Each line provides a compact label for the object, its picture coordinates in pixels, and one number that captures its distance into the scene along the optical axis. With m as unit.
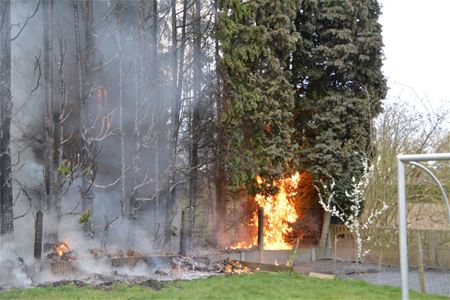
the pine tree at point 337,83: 19.89
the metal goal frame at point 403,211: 7.04
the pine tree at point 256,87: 17.48
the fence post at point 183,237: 16.11
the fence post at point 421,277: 11.99
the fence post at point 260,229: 18.87
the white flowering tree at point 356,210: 14.35
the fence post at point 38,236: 12.14
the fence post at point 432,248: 16.39
